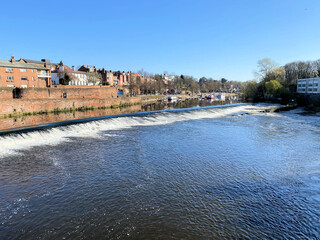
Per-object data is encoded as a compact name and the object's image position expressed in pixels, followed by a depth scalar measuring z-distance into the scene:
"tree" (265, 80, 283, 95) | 67.88
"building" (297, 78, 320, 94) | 68.19
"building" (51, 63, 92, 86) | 69.94
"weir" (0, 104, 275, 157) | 16.50
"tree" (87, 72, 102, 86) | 75.51
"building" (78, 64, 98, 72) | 94.04
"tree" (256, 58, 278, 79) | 82.44
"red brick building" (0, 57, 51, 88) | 45.97
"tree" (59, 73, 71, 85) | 60.51
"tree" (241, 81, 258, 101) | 81.44
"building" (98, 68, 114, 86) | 97.31
